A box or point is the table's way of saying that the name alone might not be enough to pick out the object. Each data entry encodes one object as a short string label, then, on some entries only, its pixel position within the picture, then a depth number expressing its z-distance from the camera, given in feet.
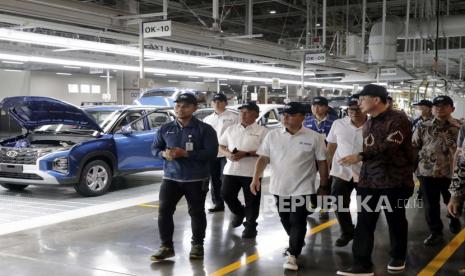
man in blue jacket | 16.69
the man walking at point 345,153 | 17.90
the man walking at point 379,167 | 14.51
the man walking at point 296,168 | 15.84
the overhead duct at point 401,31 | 48.14
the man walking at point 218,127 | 23.73
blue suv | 28.50
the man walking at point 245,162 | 20.02
